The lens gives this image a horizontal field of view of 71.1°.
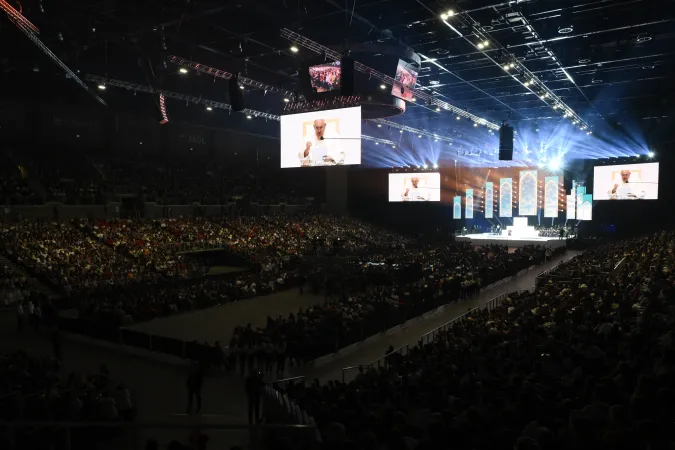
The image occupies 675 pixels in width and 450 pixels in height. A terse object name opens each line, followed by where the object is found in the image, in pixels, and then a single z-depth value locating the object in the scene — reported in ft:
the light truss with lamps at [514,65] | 54.19
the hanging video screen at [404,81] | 65.38
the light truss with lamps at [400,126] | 109.09
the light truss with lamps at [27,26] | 39.15
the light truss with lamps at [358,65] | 54.93
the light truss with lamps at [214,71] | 61.14
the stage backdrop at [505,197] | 129.90
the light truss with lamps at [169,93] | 69.72
